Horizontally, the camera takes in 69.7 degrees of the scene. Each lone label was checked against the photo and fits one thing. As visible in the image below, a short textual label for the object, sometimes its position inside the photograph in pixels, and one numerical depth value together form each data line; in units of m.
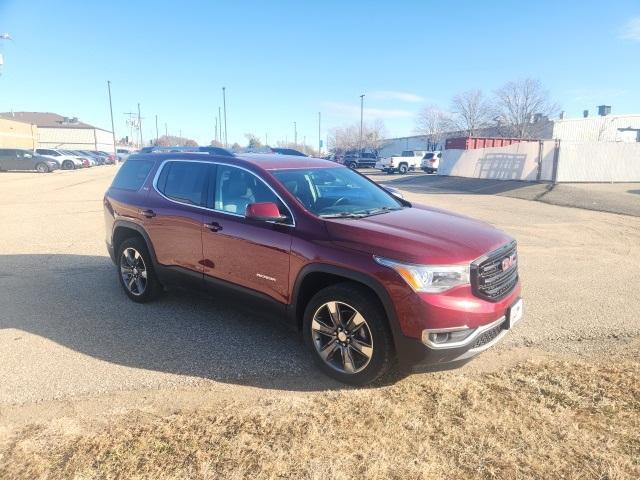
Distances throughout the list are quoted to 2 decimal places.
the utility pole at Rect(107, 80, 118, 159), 64.06
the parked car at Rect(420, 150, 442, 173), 37.16
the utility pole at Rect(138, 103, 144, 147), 86.65
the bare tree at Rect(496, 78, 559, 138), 63.41
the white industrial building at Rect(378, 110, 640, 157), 59.15
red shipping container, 34.00
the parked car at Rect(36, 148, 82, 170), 41.47
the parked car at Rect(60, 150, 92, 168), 46.61
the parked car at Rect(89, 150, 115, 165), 61.39
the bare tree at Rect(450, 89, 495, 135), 71.25
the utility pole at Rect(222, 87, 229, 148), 58.51
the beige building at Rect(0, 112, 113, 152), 94.29
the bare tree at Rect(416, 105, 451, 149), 77.38
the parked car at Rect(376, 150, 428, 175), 40.88
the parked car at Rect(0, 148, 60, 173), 37.62
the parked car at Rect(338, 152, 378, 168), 47.19
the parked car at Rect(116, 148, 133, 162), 73.36
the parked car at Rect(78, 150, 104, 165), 56.81
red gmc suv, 3.20
